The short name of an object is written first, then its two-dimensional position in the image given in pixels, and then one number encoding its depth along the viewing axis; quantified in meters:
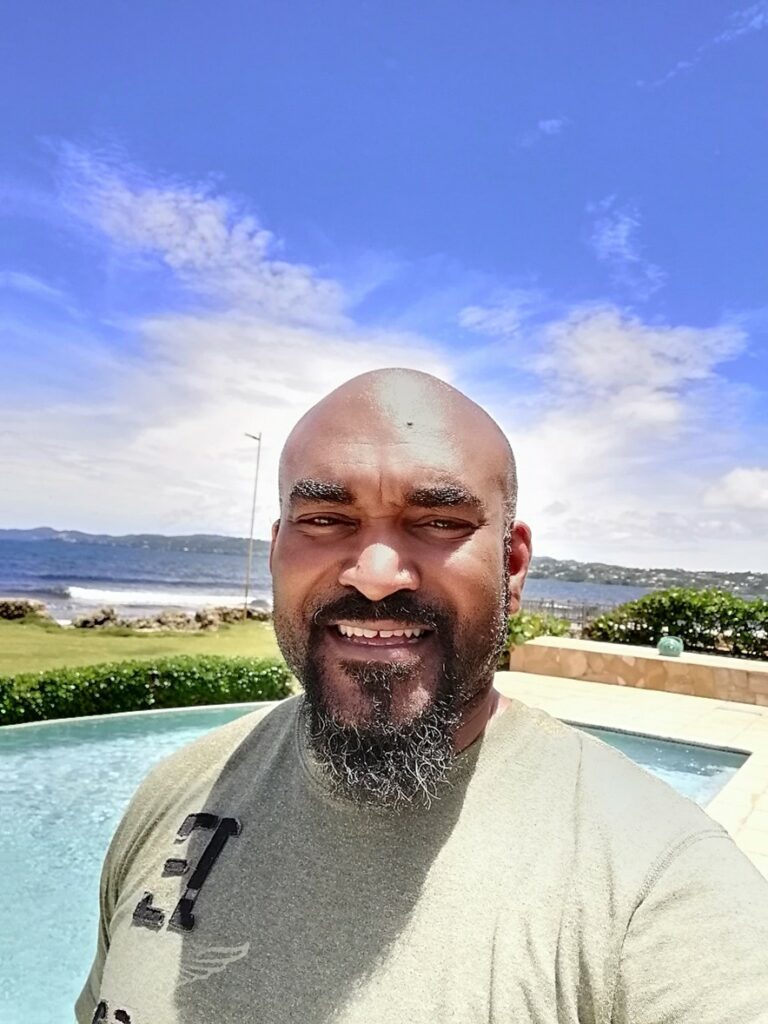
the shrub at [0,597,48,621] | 23.26
